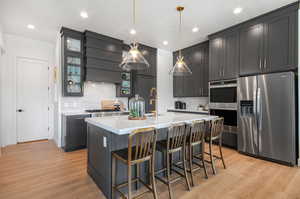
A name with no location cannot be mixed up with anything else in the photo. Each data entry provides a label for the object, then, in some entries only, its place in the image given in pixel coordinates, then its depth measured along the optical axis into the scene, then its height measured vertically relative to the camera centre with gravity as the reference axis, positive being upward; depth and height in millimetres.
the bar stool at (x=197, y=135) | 2270 -560
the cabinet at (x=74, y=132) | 3637 -786
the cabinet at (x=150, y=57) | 5121 +1477
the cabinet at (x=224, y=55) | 3742 +1151
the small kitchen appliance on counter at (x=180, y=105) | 5750 -202
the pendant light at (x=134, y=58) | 2555 +702
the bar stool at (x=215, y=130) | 2561 -535
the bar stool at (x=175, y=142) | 2004 -598
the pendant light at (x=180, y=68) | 3072 +634
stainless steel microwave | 3717 +126
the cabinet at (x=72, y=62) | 3787 +984
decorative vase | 2527 -152
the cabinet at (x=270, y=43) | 2869 +1174
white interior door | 4336 +18
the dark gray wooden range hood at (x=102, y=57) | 4031 +1189
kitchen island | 1907 -593
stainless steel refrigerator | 2832 -351
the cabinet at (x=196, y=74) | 4785 +840
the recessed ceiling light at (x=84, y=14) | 3120 +1783
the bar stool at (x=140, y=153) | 1644 -627
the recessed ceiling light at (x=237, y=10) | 2984 +1783
